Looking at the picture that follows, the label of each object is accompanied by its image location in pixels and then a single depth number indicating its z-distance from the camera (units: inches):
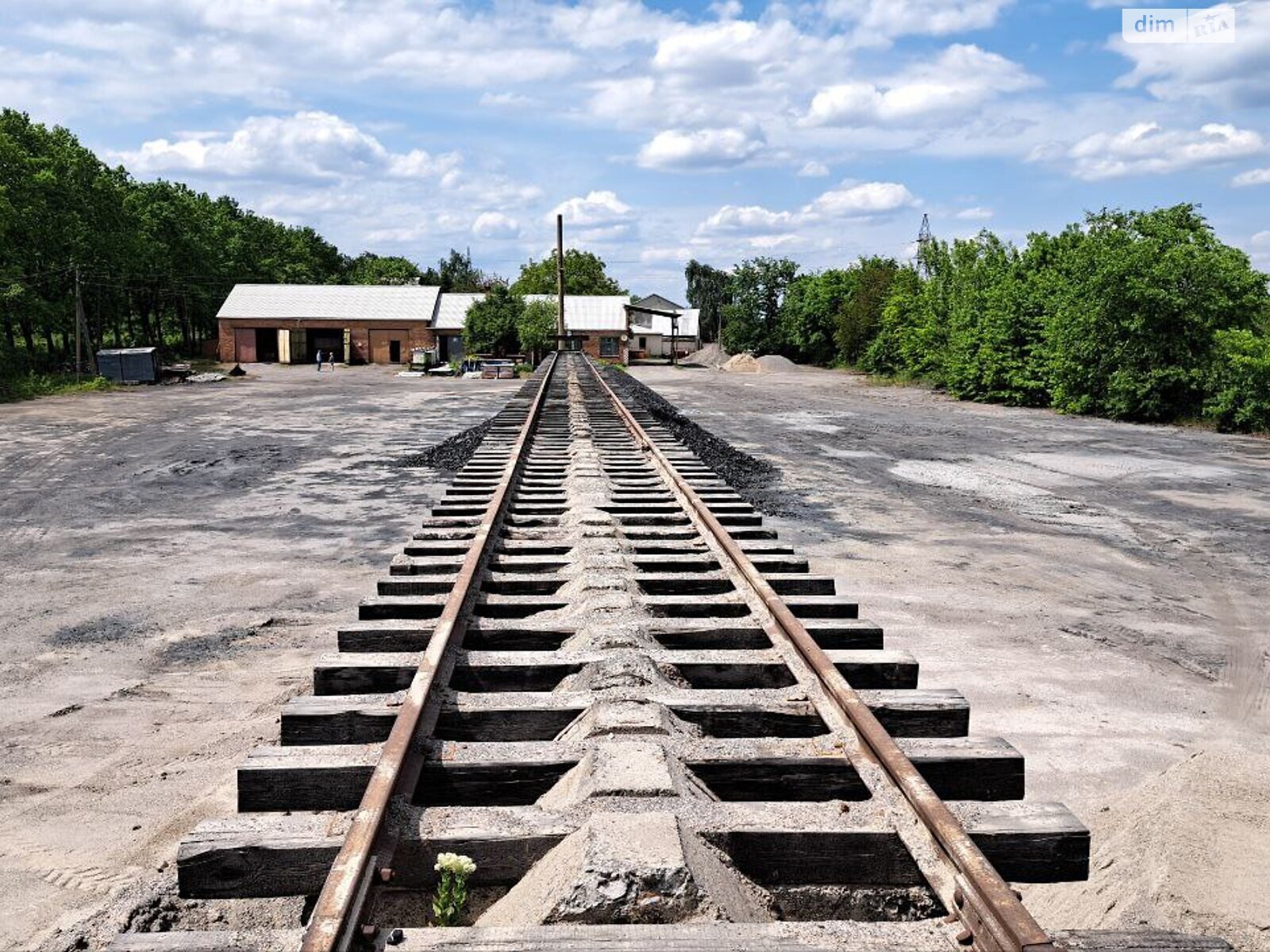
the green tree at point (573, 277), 4448.8
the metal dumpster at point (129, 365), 1609.3
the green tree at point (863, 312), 2183.8
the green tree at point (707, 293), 4362.7
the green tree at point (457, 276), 4970.5
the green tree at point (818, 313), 2524.6
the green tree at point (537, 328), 2117.4
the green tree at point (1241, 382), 872.3
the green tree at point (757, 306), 2738.7
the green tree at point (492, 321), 2199.8
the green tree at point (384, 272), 4537.4
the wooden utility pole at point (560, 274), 2354.8
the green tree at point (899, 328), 1756.9
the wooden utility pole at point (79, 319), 1529.3
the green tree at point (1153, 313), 995.3
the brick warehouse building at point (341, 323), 2476.6
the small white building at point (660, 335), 3191.4
